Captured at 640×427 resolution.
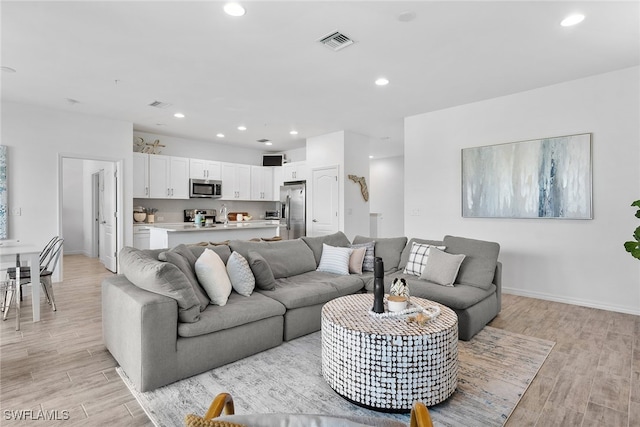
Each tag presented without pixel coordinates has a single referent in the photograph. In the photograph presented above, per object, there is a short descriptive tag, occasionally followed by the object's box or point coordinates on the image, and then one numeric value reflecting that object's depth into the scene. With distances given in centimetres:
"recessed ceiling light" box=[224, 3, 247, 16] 248
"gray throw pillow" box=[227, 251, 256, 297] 288
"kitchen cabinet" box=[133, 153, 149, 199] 618
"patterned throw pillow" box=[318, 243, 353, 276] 382
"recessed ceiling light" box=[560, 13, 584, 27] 265
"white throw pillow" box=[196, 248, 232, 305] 259
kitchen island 481
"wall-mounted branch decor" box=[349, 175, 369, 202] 676
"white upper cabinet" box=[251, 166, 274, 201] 809
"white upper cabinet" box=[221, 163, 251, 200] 761
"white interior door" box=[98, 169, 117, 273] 597
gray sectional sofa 212
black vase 223
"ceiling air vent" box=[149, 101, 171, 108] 481
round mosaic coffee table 187
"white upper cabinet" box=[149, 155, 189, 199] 646
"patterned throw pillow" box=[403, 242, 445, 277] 360
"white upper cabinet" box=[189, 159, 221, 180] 703
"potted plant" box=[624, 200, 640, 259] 270
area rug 189
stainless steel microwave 701
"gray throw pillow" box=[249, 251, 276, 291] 306
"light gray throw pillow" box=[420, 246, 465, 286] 328
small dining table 324
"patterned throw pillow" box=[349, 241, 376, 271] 401
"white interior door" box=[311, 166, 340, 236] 666
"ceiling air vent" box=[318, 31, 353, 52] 293
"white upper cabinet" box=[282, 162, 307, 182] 742
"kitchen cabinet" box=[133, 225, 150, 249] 609
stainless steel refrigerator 729
